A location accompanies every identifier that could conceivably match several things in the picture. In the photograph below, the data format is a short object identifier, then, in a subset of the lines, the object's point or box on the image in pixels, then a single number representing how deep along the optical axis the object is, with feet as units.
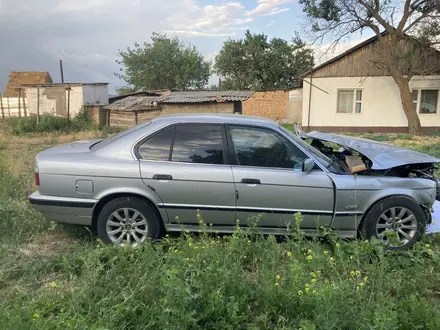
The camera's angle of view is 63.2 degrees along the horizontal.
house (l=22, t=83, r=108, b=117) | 79.20
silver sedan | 12.60
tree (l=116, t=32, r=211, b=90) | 126.41
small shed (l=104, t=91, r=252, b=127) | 73.10
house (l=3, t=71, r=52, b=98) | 113.60
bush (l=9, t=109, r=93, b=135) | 65.98
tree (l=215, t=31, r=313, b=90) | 105.81
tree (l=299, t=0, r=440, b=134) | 53.26
